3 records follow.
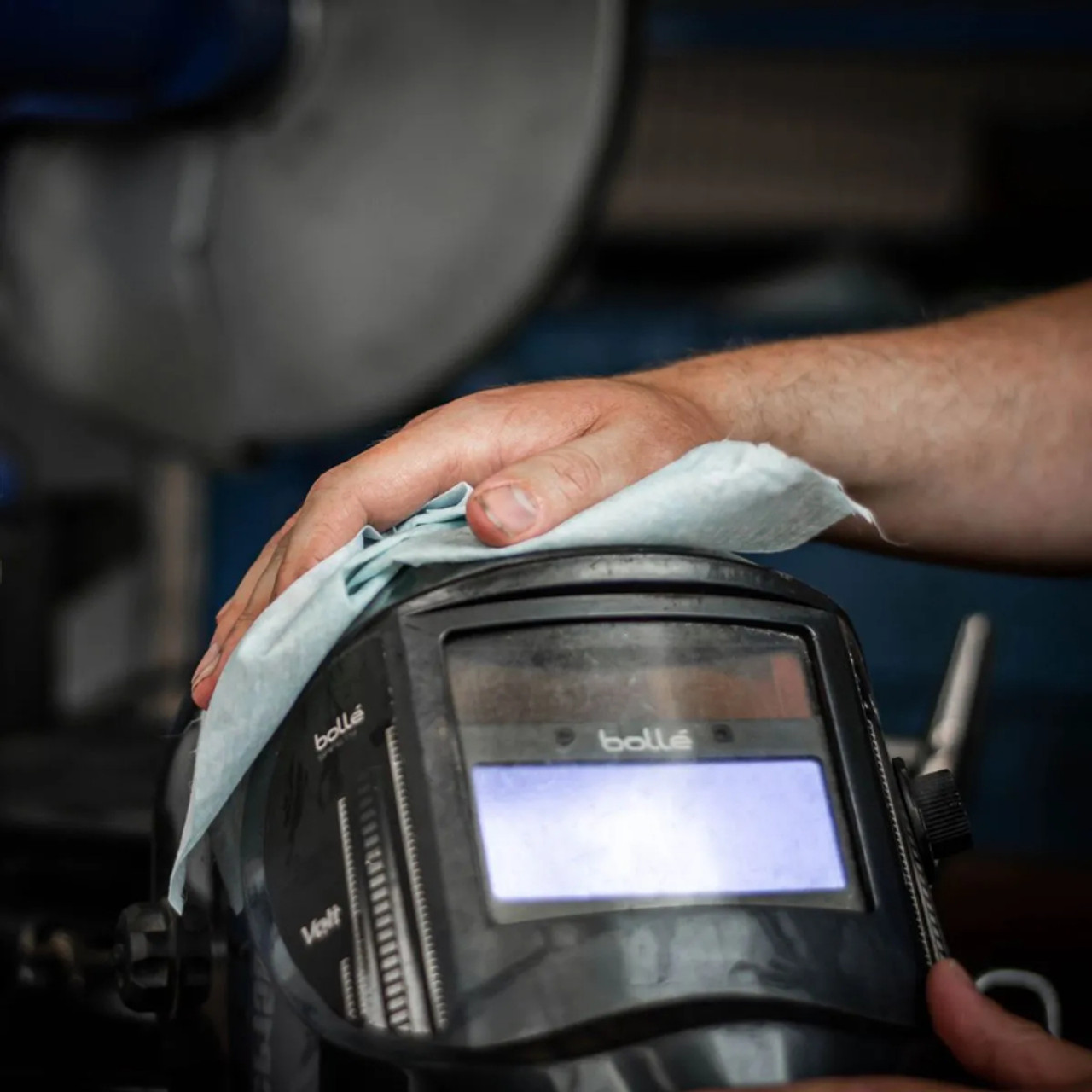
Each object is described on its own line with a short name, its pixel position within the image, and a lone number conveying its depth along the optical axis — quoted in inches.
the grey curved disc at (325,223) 52.7
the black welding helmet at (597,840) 28.3
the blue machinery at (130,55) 48.4
